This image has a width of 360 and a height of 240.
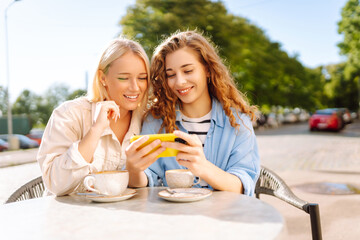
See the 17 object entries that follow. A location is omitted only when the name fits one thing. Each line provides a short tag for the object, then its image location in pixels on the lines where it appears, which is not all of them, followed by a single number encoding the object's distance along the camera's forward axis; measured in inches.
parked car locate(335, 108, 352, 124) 1103.3
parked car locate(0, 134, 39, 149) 843.4
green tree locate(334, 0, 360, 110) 863.7
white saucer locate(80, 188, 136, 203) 66.7
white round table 49.8
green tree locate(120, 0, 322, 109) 807.7
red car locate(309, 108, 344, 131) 843.4
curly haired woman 92.8
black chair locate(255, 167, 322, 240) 78.3
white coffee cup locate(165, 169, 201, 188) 74.9
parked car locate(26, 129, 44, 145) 935.0
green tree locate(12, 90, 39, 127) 1845.5
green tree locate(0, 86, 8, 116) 1281.7
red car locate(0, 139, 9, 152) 854.6
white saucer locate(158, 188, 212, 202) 64.7
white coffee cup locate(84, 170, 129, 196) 68.0
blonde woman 78.7
